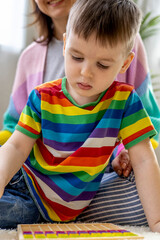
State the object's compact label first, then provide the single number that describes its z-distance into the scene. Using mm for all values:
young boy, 793
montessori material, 665
